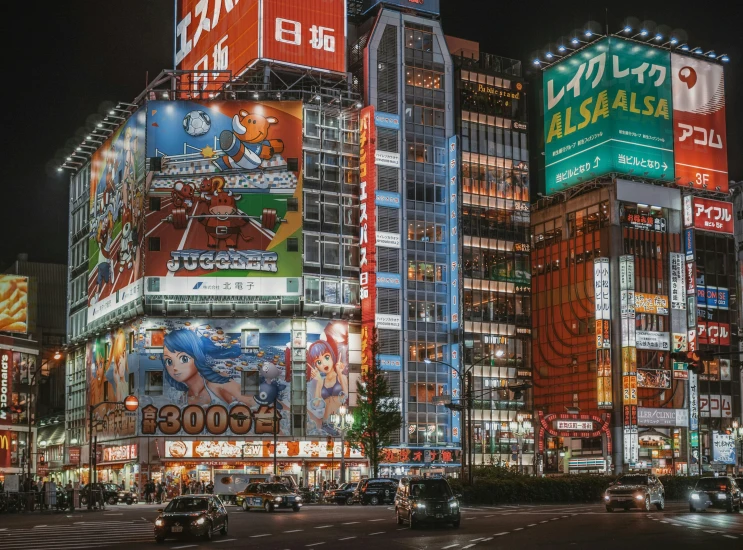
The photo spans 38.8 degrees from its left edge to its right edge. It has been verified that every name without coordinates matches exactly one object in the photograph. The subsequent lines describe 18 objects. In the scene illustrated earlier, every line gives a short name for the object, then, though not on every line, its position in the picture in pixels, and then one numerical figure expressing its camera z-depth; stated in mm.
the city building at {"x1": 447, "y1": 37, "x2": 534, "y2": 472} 114438
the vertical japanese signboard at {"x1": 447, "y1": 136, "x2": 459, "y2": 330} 108500
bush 64688
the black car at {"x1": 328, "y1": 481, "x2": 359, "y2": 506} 73062
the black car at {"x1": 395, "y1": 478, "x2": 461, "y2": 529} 41531
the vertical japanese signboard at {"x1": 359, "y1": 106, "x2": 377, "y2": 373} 102188
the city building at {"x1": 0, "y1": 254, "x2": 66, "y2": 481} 105750
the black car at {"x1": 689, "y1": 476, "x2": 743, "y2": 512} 53844
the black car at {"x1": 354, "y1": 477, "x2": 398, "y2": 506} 70312
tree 88438
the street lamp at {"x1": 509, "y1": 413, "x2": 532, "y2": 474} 114312
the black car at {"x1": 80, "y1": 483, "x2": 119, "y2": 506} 70644
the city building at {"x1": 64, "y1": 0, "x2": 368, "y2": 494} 98188
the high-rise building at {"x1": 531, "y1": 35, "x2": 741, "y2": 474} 110875
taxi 59906
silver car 54250
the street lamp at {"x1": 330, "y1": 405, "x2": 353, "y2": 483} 90250
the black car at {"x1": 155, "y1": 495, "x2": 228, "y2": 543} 36312
